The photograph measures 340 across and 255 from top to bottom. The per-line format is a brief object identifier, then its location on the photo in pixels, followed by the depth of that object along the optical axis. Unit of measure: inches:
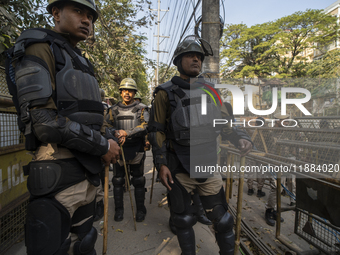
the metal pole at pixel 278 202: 102.3
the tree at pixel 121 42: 282.5
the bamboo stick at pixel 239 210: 79.3
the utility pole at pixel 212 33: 158.6
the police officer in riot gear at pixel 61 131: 50.1
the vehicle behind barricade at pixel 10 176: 92.1
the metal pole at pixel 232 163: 130.5
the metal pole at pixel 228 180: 126.9
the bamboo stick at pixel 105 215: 69.2
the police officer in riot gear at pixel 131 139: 136.5
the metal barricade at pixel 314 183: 74.1
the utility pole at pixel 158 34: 1260.3
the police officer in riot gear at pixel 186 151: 79.4
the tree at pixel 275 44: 942.4
